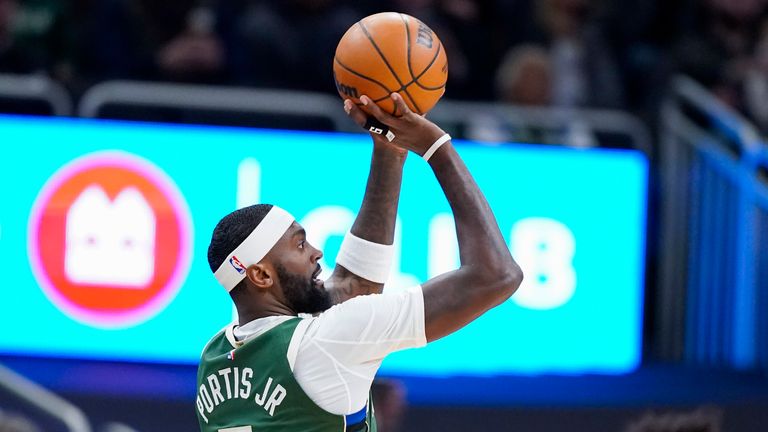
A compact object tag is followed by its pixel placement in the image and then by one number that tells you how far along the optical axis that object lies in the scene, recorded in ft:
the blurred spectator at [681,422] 54.90
